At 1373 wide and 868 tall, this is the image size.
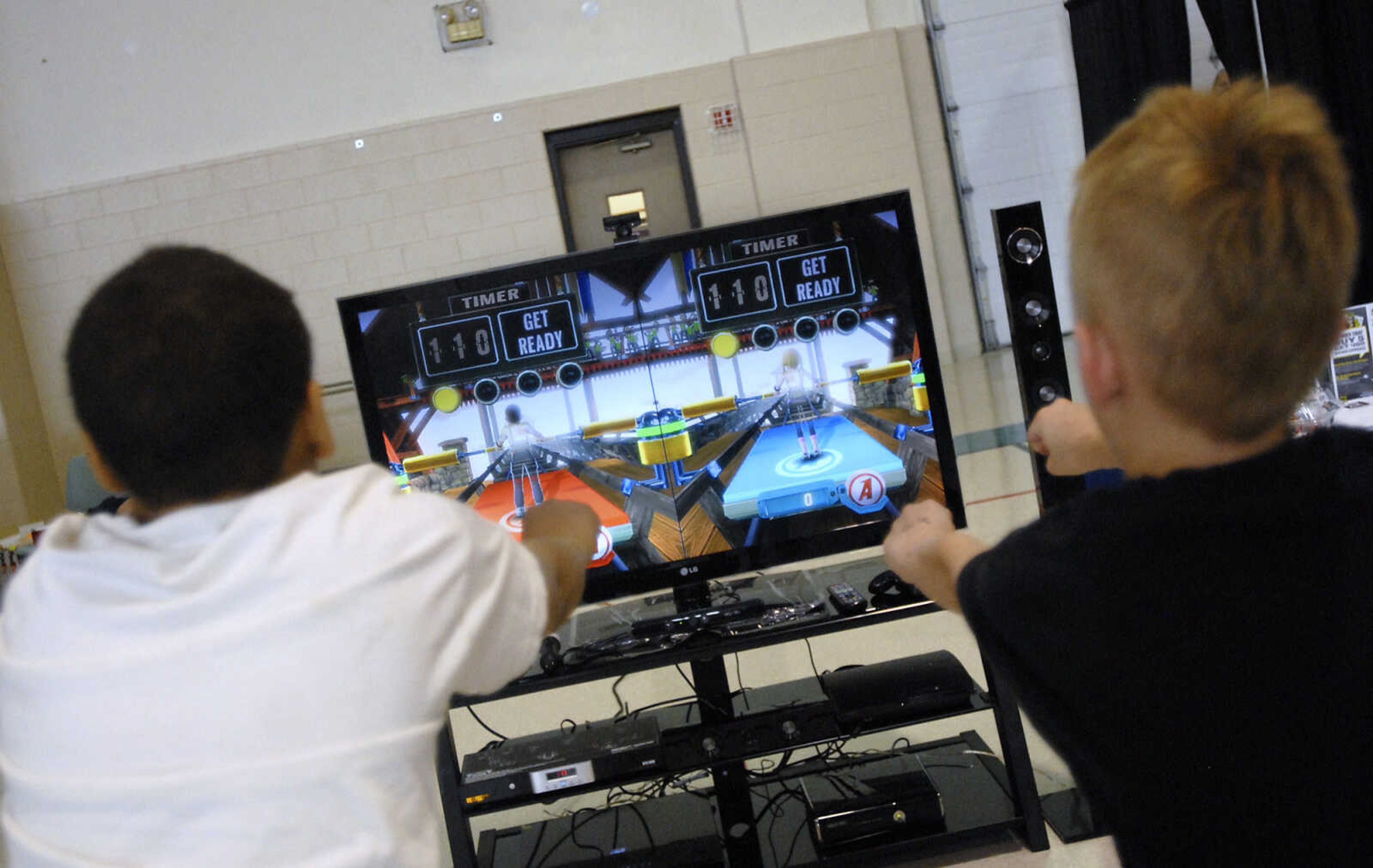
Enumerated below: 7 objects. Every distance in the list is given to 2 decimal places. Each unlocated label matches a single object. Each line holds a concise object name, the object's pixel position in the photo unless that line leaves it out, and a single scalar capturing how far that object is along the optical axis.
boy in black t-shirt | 0.76
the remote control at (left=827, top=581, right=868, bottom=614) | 2.12
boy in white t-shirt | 0.79
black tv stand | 2.10
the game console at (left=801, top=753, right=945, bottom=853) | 2.18
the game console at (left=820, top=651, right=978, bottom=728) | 2.13
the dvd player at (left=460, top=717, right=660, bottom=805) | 2.12
